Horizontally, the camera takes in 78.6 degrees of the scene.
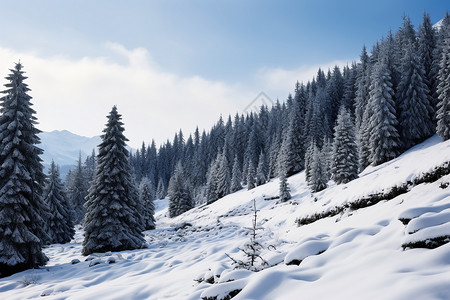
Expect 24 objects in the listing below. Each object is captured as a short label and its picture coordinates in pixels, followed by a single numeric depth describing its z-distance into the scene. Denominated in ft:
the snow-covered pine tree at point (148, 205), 129.49
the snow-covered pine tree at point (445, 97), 99.96
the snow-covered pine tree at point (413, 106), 117.19
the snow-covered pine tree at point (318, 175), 120.98
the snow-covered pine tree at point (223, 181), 224.12
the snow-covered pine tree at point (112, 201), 65.82
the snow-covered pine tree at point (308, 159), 150.41
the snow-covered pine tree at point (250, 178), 208.23
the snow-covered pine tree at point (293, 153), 190.80
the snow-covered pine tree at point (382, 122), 113.09
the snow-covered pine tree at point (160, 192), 327.22
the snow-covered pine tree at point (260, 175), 213.46
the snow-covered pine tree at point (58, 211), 104.42
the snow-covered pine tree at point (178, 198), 202.69
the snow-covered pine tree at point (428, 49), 135.26
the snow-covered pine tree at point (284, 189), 132.65
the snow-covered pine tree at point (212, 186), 221.74
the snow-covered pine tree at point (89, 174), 217.52
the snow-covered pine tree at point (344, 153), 108.88
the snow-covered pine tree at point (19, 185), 46.93
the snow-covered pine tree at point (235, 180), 224.33
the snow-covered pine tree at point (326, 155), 150.55
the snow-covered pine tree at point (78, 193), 182.50
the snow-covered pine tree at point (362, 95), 178.29
